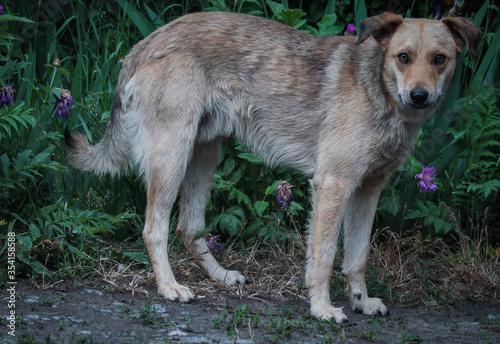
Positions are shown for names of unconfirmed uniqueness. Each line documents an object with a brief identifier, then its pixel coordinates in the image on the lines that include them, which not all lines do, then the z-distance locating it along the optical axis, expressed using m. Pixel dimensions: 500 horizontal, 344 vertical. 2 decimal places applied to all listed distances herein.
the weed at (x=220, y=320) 7.04
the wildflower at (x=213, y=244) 9.69
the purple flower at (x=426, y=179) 9.63
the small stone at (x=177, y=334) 6.58
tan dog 7.91
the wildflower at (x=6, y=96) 8.67
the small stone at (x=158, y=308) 7.36
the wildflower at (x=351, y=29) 10.33
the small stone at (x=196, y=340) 6.37
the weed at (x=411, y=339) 7.08
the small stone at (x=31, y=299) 7.38
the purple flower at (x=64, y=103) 9.24
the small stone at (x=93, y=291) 8.01
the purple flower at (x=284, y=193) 9.26
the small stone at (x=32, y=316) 6.75
